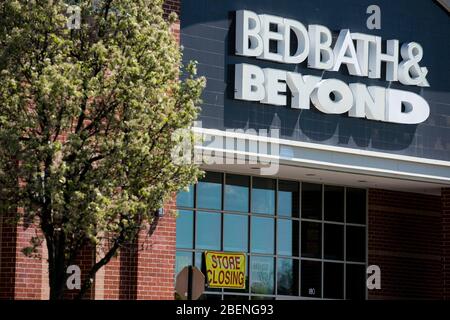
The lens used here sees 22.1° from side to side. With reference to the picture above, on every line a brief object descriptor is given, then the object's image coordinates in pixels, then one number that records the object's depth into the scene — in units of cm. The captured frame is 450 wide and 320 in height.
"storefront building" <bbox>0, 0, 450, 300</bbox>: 2611
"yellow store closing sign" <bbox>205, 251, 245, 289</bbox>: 2844
